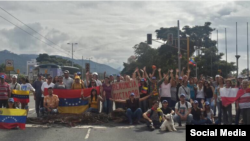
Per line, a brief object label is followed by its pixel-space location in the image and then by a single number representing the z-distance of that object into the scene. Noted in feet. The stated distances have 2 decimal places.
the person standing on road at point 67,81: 51.26
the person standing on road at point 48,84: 50.42
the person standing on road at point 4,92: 45.93
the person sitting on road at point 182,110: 44.70
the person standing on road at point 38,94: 50.80
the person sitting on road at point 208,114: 44.19
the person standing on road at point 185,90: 48.83
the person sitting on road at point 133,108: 46.55
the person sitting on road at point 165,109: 45.55
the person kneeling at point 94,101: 49.21
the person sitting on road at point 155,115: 43.96
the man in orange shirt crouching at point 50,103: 47.42
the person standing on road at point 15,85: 49.49
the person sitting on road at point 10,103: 43.45
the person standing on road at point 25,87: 50.11
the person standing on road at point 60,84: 50.44
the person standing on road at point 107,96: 50.95
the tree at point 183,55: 172.76
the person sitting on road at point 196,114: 44.44
